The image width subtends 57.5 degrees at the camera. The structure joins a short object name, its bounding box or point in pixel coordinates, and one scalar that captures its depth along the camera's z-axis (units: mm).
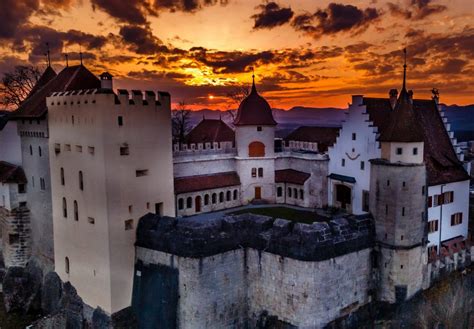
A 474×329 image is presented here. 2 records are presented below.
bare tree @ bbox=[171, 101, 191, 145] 61669
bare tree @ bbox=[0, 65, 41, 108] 43250
